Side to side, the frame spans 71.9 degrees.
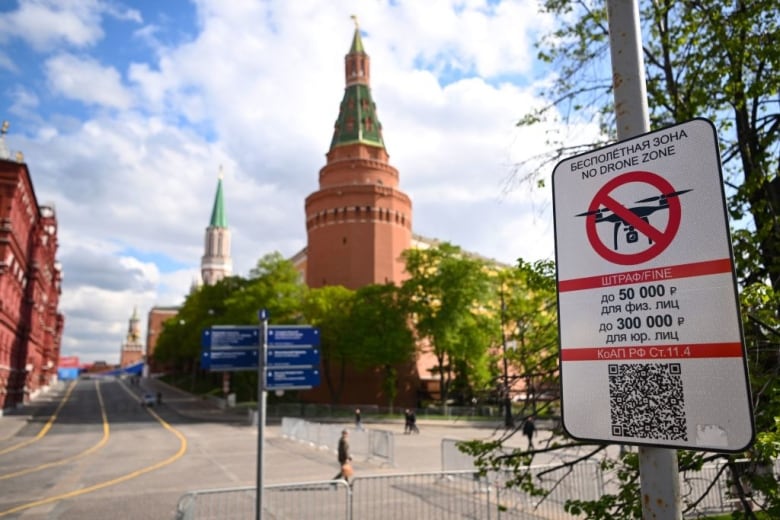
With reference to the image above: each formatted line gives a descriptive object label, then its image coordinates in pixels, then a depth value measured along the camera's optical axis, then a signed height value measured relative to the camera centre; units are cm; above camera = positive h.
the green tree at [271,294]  4088 +534
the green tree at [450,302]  3756 +425
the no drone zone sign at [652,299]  185 +24
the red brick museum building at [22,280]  3631 +701
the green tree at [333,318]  4006 +331
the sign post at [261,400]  696 -51
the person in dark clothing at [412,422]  2961 -324
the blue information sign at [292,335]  824 +42
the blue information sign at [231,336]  790 +40
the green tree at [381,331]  3831 +224
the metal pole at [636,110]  211 +114
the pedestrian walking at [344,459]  1341 -245
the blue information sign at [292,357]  816 +9
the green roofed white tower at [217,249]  13062 +2728
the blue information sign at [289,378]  809 -23
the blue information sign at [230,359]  779 +6
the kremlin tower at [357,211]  4866 +1394
